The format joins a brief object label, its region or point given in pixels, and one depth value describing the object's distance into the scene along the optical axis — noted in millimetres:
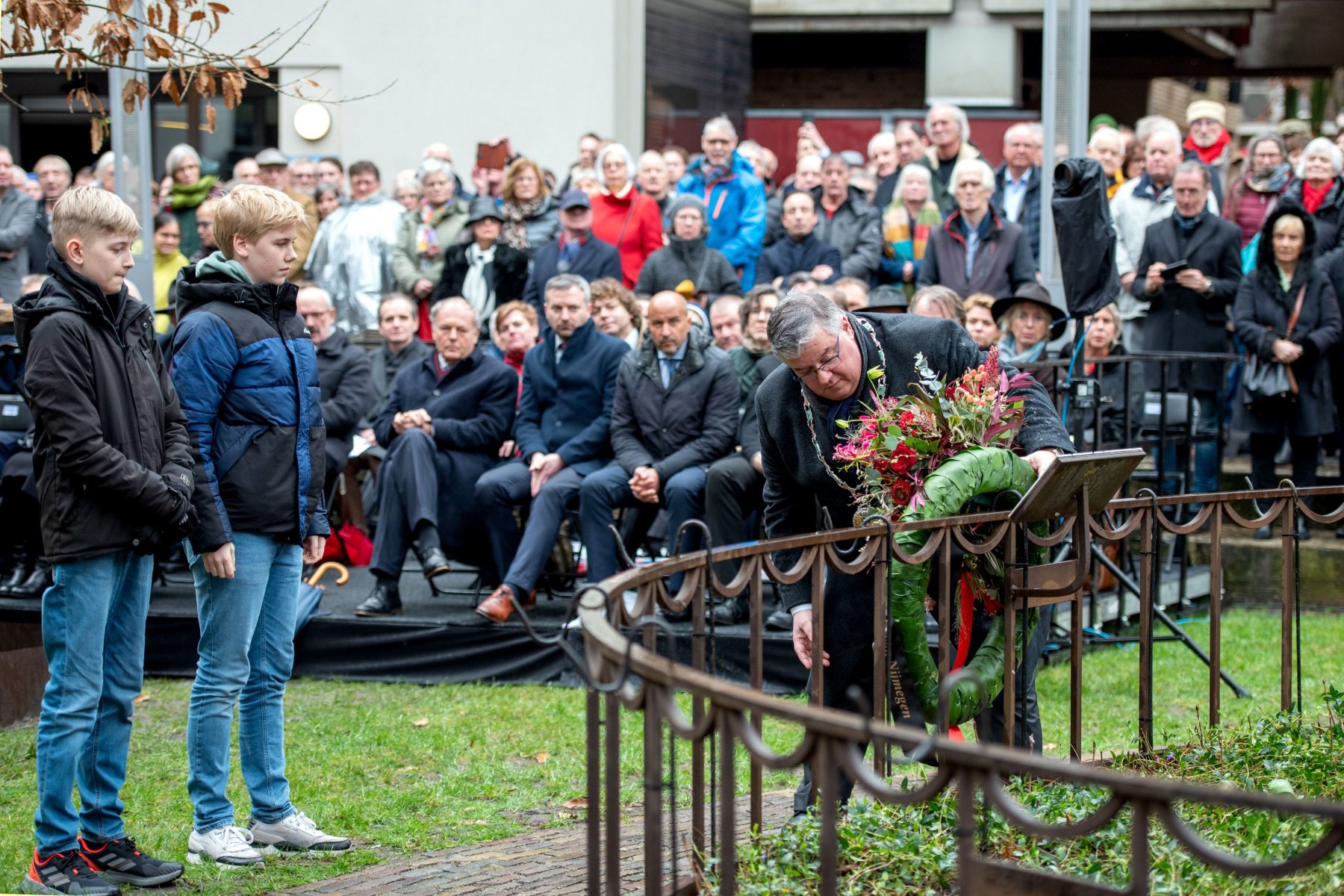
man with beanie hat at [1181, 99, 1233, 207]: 12594
